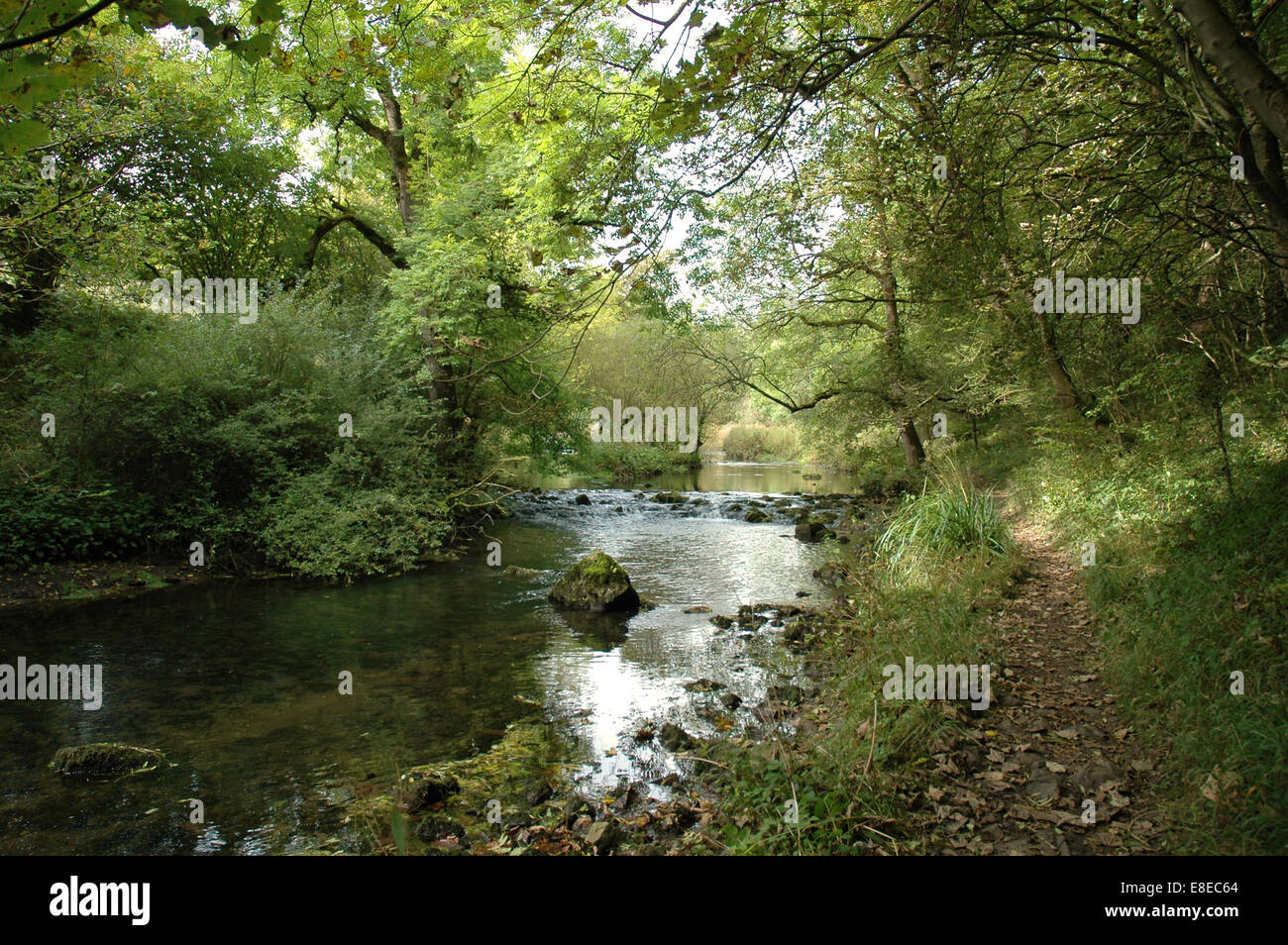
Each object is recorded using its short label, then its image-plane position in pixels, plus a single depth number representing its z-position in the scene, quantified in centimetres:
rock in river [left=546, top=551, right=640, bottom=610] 962
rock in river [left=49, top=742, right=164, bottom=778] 491
